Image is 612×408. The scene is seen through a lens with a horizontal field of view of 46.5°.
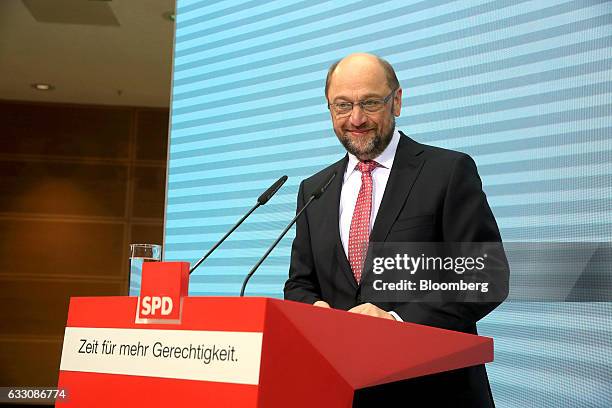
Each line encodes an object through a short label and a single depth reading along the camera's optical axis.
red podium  0.95
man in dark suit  1.63
